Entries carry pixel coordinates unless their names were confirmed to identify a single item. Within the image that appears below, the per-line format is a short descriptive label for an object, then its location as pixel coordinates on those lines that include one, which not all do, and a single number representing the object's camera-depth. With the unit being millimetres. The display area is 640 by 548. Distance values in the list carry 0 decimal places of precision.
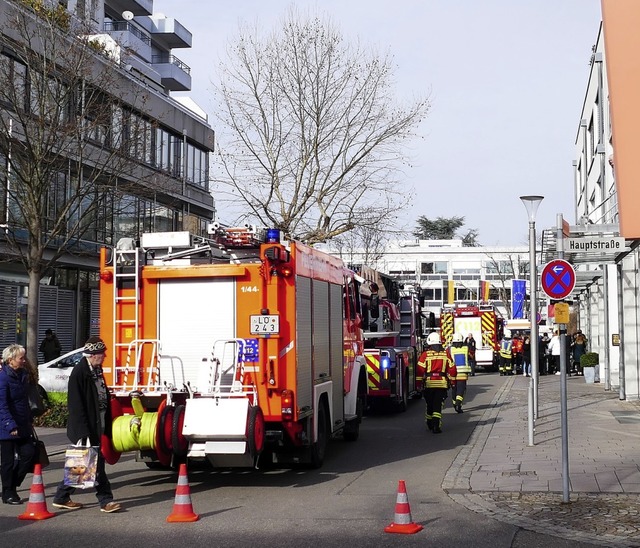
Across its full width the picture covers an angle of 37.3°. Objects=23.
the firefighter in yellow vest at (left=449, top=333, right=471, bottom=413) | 21891
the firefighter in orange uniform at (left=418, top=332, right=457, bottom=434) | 17453
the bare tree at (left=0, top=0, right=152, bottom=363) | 18266
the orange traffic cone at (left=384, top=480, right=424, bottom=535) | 8719
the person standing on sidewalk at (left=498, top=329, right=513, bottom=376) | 39506
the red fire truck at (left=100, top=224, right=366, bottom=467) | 10898
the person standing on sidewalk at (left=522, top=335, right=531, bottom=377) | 37625
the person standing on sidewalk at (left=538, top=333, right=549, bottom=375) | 40625
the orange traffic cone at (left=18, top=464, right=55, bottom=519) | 9523
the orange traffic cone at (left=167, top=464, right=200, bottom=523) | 9352
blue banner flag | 45906
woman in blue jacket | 10453
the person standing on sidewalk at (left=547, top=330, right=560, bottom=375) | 38375
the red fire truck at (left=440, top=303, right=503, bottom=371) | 42312
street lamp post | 18703
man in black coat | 9961
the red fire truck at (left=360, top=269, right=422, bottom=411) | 20375
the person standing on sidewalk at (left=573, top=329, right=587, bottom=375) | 36938
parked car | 21938
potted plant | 30828
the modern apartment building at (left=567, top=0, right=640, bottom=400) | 12422
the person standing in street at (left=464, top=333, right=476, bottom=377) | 37875
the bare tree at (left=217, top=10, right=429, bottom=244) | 28703
